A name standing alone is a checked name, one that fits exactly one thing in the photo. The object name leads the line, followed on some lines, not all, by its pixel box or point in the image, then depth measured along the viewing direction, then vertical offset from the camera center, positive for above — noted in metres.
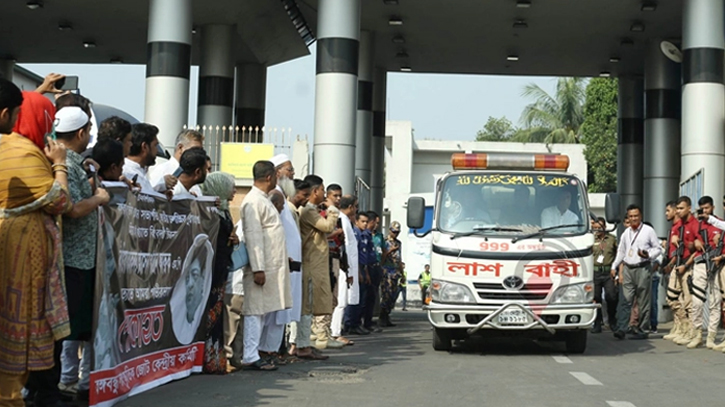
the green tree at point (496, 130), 83.94 +8.80
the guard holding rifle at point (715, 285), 14.65 -0.60
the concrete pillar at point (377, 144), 33.72 +2.97
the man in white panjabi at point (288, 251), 11.27 -0.20
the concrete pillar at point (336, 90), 20.83 +2.90
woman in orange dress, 6.43 -0.22
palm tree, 66.81 +8.26
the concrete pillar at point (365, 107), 29.47 +3.77
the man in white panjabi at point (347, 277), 15.35 -0.65
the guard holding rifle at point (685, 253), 15.51 -0.16
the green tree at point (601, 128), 59.53 +6.57
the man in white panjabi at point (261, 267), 10.82 -0.36
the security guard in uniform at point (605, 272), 18.80 -0.58
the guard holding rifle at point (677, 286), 15.73 -0.68
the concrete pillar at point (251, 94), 33.81 +4.57
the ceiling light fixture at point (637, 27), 27.50 +5.71
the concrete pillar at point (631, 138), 34.31 +3.40
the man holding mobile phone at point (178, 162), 10.16 +0.69
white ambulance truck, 13.02 -0.25
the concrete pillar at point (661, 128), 29.19 +3.21
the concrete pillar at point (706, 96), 20.72 +2.94
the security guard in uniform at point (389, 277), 20.56 -0.83
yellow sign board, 20.42 +1.51
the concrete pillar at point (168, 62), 21.11 +3.46
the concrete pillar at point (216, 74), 28.97 +4.46
